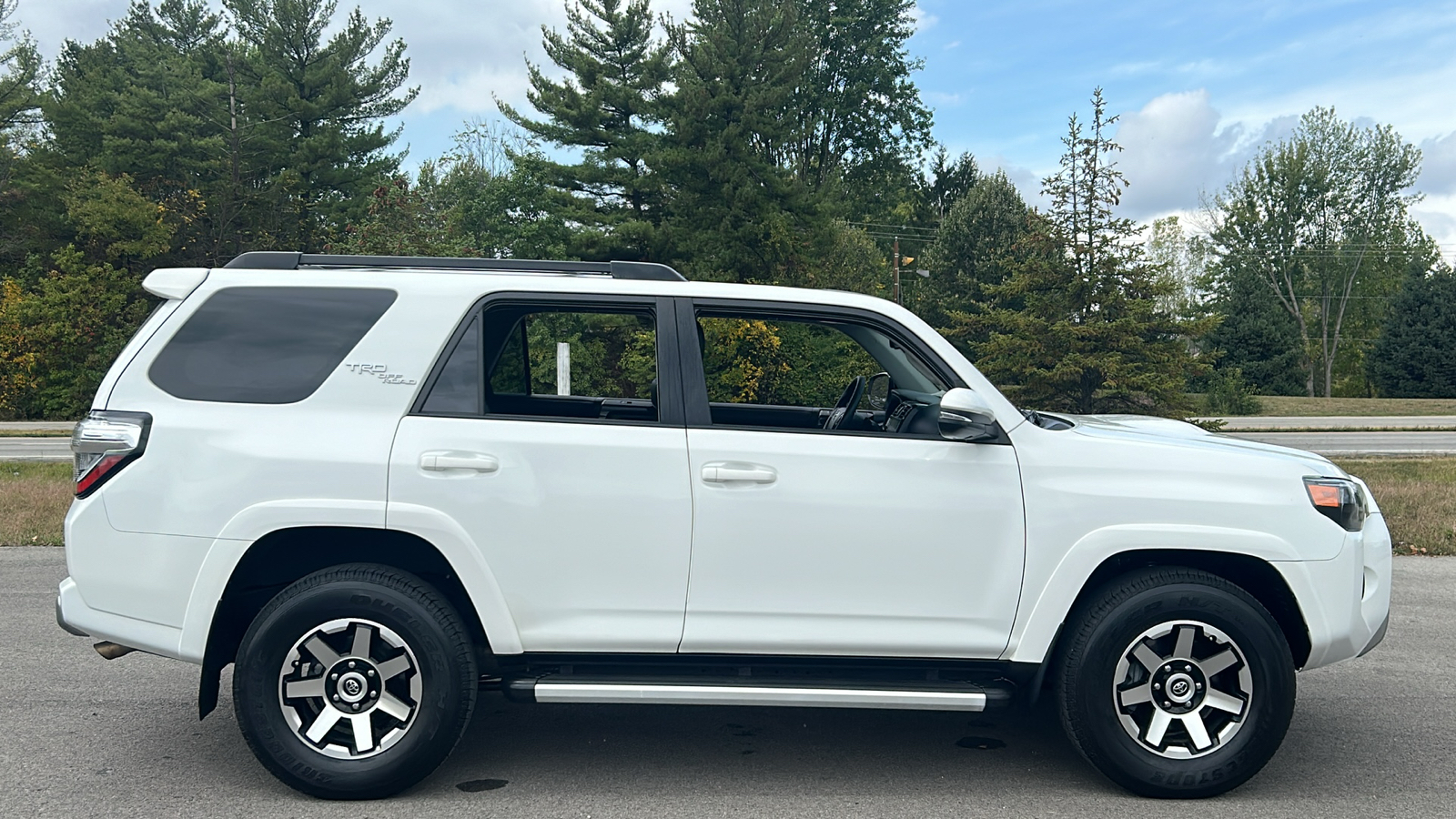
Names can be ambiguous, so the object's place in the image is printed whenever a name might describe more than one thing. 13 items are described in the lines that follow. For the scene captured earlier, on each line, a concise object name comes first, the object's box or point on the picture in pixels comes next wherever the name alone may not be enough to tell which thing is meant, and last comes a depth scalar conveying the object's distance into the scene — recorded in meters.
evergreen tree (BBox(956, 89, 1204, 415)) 23.72
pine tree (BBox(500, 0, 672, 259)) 32.75
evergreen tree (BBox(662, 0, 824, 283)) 32.47
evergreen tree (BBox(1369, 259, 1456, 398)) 44.41
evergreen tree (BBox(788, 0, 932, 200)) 55.94
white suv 3.94
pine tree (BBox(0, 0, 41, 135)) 38.34
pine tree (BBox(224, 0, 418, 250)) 40.53
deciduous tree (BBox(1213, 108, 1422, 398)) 56.69
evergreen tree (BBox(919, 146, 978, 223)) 60.78
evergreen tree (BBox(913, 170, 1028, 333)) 47.28
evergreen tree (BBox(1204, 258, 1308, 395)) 46.03
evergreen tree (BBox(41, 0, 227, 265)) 39.44
